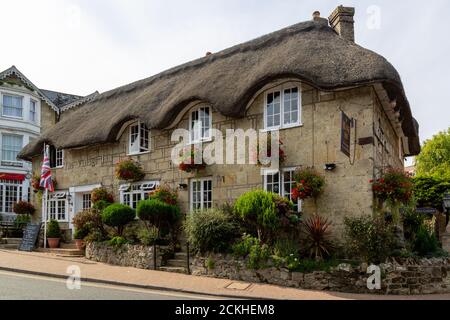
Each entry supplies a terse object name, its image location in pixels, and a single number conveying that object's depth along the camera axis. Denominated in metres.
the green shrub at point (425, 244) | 12.62
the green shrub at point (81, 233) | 16.95
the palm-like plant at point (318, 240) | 11.80
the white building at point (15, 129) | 30.56
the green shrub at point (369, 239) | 10.95
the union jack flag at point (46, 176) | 18.22
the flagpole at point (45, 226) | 18.16
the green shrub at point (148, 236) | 14.30
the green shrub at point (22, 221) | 21.27
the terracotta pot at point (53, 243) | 18.78
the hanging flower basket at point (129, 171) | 16.80
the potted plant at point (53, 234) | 18.80
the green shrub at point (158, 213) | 14.33
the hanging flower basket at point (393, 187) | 11.77
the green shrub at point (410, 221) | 14.08
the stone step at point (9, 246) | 18.97
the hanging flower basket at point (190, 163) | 14.75
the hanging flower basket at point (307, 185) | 12.29
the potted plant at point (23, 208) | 21.75
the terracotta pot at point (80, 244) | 17.07
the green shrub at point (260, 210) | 12.02
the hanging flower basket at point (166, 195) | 15.46
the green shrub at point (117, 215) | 15.65
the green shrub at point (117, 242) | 14.99
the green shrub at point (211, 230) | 12.52
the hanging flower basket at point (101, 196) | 17.91
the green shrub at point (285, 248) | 11.62
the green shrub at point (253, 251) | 11.71
